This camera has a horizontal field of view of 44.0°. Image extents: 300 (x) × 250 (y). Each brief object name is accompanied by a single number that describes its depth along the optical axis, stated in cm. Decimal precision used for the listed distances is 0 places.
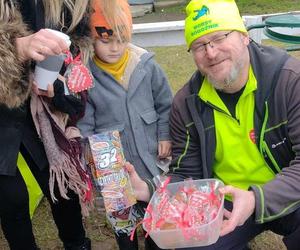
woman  160
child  194
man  168
